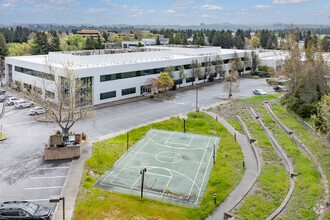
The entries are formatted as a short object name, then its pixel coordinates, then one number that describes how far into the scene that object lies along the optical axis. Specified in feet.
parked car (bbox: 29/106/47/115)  128.35
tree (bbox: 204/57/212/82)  205.67
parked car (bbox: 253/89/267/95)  173.52
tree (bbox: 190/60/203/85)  196.85
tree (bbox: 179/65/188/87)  187.13
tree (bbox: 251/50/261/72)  248.11
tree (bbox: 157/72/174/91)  168.35
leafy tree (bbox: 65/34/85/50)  351.36
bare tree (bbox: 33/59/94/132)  92.02
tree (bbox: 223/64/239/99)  164.49
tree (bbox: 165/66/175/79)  177.80
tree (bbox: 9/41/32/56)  249.86
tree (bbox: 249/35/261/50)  404.36
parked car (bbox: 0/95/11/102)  146.53
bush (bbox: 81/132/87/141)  99.00
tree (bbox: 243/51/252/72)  242.95
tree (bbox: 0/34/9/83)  217.19
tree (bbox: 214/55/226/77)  215.31
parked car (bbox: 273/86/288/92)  182.07
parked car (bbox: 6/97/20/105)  143.54
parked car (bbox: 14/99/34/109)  137.46
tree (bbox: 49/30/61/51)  240.88
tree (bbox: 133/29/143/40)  613.89
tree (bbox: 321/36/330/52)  319.88
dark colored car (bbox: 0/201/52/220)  55.77
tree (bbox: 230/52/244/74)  228.84
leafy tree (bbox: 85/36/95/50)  270.87
